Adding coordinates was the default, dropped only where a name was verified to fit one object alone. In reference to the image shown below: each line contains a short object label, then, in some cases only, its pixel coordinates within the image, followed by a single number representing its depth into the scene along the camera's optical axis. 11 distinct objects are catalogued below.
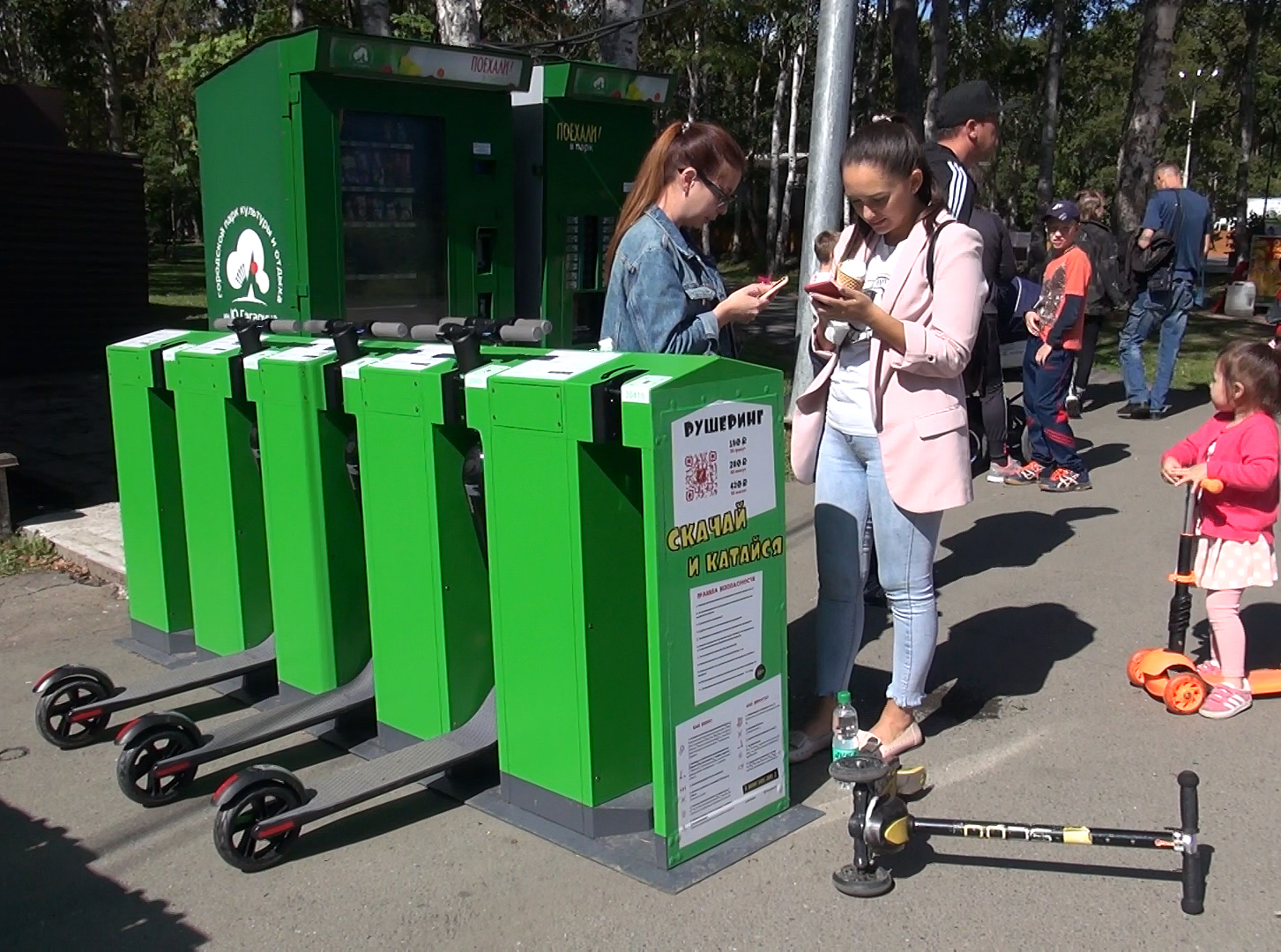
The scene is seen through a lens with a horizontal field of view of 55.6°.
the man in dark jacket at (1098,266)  8.95
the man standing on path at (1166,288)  9.90
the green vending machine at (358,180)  5.99
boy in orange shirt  7.54
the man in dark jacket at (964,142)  4.88
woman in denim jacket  3.71
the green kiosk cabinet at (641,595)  3.08
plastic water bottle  3.24
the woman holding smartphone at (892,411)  3.50
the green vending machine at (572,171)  7.10
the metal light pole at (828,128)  7.85
